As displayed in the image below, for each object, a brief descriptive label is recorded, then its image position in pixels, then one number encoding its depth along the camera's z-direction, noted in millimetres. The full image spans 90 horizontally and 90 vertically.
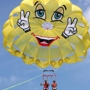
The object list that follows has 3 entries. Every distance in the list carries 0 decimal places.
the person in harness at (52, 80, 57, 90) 47688
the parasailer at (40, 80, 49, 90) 47625
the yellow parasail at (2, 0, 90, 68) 47406
